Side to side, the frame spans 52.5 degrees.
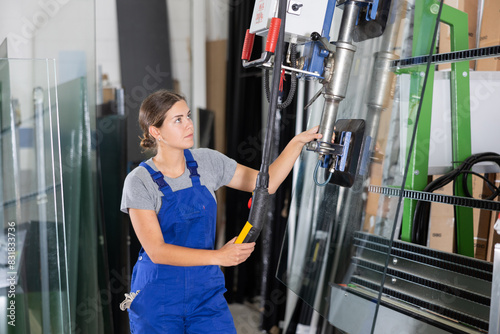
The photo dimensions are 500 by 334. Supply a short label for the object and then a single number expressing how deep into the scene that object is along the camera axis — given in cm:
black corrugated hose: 174
